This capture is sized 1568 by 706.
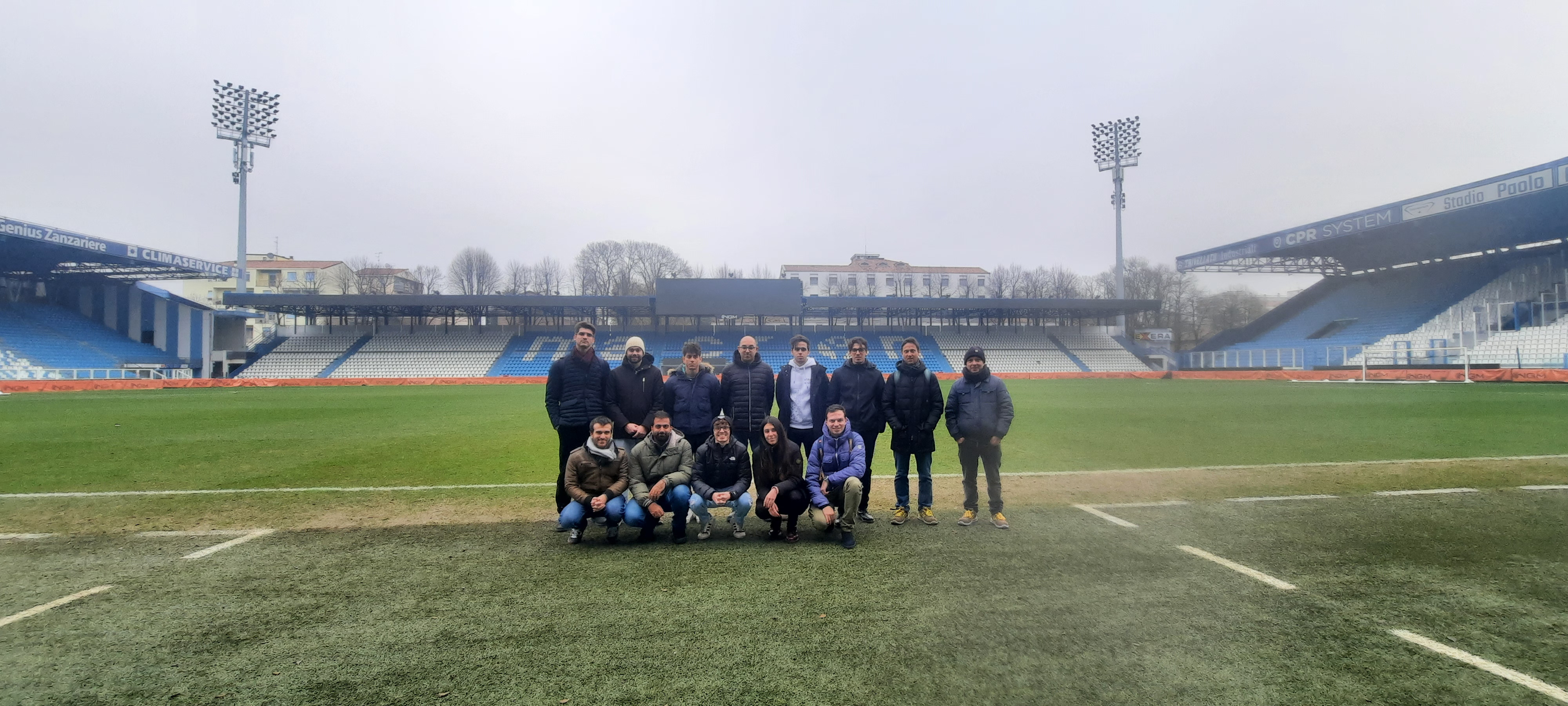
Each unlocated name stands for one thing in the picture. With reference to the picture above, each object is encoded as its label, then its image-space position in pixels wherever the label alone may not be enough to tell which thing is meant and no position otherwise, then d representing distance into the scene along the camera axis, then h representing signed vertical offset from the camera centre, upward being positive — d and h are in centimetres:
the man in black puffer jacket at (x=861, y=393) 654 -27
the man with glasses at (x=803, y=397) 662 -31
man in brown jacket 564 -98
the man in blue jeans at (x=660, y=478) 566 -96
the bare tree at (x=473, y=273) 6462 +919
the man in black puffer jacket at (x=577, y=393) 637 -24
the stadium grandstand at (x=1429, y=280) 3028 +479
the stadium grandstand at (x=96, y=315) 3588 +363
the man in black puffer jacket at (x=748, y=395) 650 -27
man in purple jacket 568 -92
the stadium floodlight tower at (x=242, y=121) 4303 +1604
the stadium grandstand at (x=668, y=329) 4634 +305
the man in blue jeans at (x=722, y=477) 586 -98
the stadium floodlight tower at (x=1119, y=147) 4938 +1594
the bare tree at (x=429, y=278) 6775 +908
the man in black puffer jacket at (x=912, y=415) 646 -48
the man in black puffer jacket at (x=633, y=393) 638 -25
